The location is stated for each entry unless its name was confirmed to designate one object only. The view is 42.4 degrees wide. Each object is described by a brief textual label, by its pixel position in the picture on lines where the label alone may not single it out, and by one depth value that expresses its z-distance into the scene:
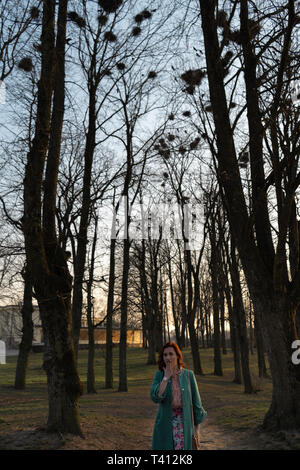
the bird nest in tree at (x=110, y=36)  11.30
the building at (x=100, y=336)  62.67
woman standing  4.01
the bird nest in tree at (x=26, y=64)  9.26
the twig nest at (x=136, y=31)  10.69
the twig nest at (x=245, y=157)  11.84
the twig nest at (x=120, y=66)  12.45
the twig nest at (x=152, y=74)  13.41
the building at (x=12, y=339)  59.96
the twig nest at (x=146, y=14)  10.35
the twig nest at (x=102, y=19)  10.90
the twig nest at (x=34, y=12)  8.04
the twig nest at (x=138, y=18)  10.48
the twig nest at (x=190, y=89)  10.45
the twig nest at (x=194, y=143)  14.84
